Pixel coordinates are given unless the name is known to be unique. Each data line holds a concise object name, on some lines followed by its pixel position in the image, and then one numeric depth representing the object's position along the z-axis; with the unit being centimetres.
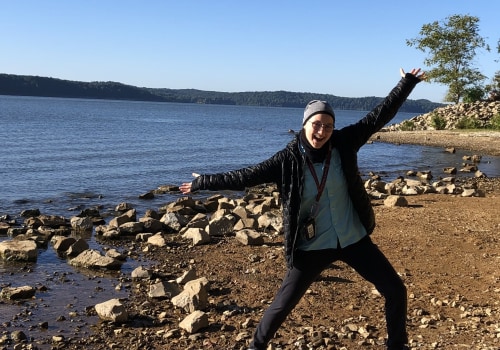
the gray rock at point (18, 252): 1019
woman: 456
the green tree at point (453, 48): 5172
